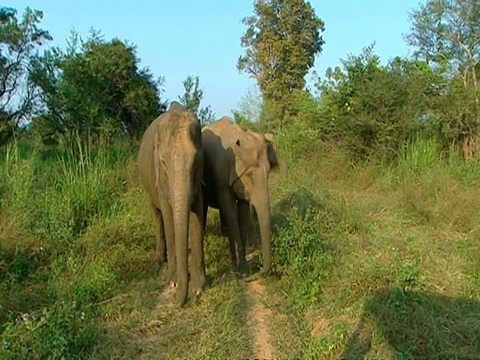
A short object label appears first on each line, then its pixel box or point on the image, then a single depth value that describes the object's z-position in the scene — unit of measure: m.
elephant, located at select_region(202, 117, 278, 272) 6.02
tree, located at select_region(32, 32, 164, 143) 13.18
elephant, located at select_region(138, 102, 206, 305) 5.07
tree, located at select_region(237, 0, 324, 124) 25.81
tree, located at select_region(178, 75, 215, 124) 13.34
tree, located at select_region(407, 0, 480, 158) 14.61
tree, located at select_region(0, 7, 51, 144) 15.95
